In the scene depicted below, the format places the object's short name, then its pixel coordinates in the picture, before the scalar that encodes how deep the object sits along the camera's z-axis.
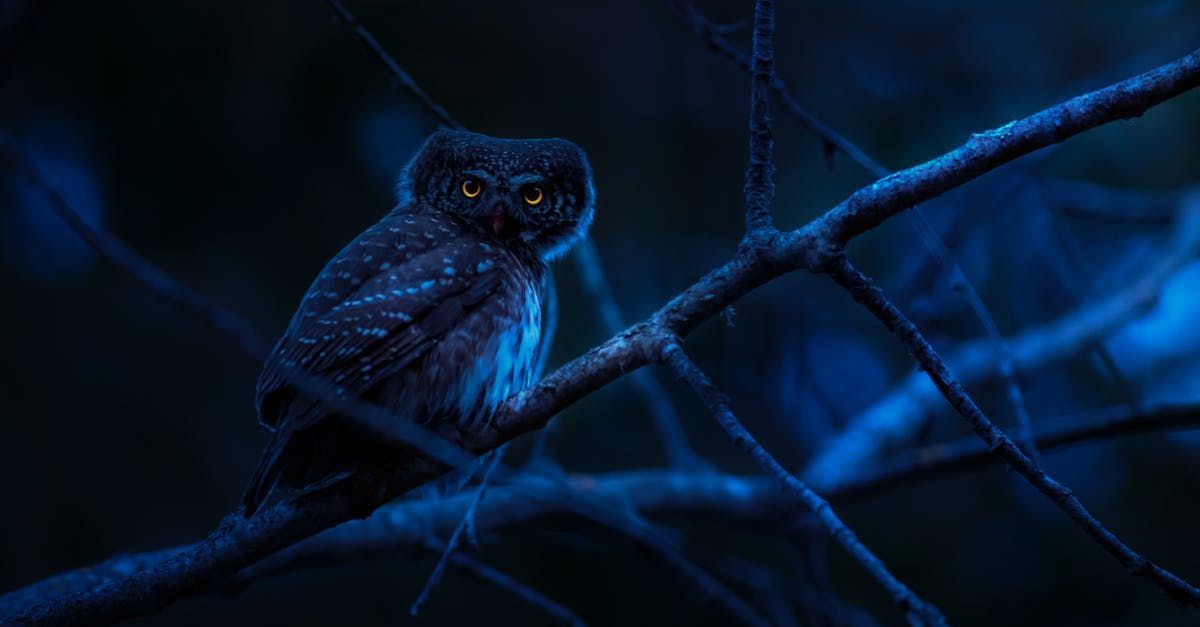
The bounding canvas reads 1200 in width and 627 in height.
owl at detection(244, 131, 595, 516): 6.02
